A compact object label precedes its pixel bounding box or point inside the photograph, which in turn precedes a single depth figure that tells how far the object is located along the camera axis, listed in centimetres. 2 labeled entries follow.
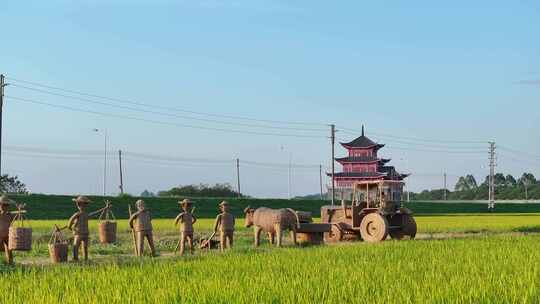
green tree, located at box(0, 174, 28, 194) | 6981
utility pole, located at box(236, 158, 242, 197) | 7891
